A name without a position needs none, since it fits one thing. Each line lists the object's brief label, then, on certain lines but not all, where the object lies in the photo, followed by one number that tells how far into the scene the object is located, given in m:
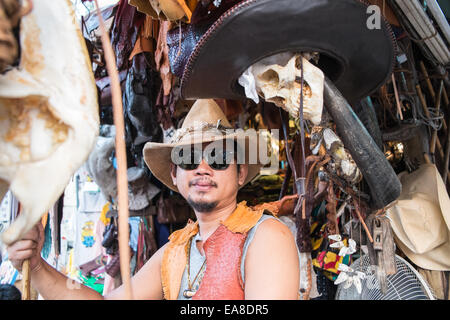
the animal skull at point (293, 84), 1.33
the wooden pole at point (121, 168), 0.58
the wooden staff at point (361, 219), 1.83
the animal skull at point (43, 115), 0.61
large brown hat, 1.19
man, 1.33
